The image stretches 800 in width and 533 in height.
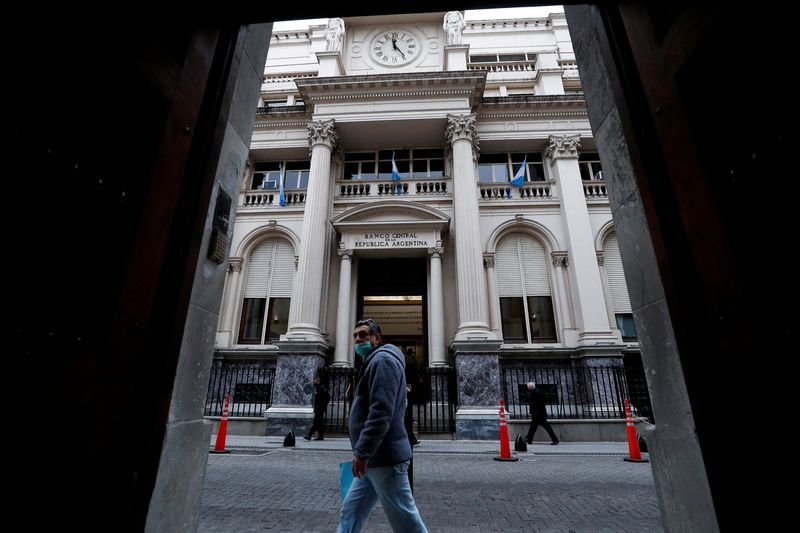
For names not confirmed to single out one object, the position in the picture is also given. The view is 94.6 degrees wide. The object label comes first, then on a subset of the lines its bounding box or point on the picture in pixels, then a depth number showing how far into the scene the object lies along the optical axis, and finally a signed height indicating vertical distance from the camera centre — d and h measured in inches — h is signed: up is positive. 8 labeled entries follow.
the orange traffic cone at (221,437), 330.2 -40.1
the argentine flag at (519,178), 619.5 +337.7
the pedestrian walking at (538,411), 403.9 -21.0
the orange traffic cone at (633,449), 302.2 -45.7
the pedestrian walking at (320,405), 417.7 -15.8
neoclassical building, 497.7 +238.4
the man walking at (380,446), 100.3 -14.6
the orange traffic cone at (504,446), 310.8 -44.6
